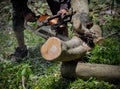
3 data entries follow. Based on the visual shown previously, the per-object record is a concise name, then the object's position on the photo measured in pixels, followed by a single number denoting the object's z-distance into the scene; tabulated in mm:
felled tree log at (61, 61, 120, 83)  4477
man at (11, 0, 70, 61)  5793
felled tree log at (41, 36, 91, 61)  4055
